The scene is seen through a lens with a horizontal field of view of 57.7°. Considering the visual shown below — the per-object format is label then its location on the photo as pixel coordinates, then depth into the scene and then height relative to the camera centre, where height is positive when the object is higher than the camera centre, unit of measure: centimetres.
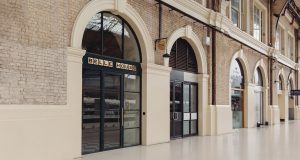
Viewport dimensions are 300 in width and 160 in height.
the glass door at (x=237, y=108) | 1411 -70
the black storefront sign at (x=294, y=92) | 2246 +20
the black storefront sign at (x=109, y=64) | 722 +88
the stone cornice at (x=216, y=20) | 1007 +319
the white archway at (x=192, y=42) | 966 +200
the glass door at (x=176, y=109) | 1005 -54
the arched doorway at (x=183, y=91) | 1014 +16
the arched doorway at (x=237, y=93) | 1399 +9
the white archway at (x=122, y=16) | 674 +209
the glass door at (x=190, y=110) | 1074 -60
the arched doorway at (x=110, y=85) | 727 +28
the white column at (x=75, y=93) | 652 +4
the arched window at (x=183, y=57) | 1026 +149
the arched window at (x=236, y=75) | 1381 +104
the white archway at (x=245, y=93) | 1483 +10
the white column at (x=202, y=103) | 1126 -34
